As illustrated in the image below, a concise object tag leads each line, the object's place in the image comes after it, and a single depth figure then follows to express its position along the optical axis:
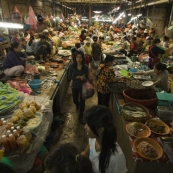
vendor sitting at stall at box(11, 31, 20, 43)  7.64
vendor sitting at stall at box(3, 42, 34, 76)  4.64
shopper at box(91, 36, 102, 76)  7.48
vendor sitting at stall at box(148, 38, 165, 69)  6.45
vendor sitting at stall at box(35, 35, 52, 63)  6.36
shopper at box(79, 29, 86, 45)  9.38
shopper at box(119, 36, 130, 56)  9.42
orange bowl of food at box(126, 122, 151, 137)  2.54
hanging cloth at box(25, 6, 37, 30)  7.77
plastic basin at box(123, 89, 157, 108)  3.19
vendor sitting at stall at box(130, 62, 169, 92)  4.07
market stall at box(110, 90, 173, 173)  2.15
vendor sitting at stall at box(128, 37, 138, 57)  8.69
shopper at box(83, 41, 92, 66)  7.71
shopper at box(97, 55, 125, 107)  4.03
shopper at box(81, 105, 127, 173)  1.64
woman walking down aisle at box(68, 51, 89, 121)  4.25
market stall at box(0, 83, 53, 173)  2.22
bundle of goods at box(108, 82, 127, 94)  3.75
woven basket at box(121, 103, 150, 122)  2.76
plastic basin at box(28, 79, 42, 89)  4.04
